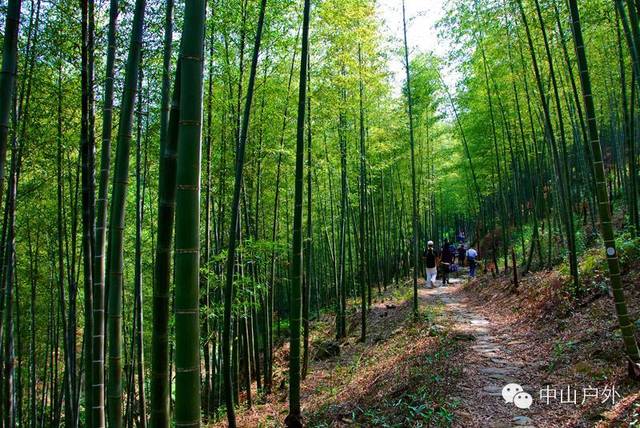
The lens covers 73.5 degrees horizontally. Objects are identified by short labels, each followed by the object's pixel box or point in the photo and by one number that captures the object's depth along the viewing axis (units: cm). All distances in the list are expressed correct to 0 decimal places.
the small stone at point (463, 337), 635
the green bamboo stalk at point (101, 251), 309
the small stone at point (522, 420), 374
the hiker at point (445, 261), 1346
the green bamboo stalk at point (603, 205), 348
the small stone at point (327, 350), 957
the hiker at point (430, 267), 1171
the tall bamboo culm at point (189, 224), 161
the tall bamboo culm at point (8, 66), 245
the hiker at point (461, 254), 1742
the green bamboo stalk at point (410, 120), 828
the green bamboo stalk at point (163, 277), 217
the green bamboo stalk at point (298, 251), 418
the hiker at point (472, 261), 1365
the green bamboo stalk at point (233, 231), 477
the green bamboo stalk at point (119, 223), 265
